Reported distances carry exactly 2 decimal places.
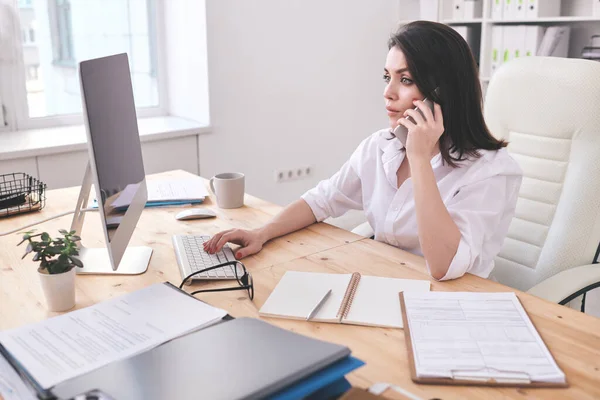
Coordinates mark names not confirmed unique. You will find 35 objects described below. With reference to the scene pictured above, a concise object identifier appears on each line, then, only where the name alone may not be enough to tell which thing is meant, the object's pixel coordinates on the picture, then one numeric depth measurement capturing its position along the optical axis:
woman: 1.31
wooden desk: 0.90
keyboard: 1.25
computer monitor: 1.05
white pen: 0.80
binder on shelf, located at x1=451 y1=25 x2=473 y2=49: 3.30
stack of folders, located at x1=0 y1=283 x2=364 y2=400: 0.75
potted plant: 1.08
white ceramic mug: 1.74
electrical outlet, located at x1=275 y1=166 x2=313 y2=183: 3.37
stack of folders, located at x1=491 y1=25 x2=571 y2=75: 2.94
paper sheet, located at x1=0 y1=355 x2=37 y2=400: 0.81
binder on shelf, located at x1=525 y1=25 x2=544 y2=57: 2.98
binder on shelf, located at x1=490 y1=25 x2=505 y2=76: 3.14
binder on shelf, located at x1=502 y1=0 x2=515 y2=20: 3.05
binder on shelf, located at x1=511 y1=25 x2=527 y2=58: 3.04
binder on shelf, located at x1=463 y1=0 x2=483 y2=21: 3.28
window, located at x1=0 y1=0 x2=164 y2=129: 2.79
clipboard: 0.86
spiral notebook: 1.07
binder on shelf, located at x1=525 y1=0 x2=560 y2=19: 2.94
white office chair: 1.57
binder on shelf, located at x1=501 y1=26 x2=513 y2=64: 3.11
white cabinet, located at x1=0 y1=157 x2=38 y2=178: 2.45
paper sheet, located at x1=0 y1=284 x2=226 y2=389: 0.87
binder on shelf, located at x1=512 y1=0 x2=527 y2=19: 3.00
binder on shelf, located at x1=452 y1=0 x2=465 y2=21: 3.33
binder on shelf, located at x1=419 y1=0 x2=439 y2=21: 3.43
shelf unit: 2.98
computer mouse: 1.66
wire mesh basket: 1.67
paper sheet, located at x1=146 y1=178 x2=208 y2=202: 1.81
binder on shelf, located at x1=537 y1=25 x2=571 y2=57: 2.93
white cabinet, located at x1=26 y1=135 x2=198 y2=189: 2.54
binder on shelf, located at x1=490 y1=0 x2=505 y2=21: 3.11
